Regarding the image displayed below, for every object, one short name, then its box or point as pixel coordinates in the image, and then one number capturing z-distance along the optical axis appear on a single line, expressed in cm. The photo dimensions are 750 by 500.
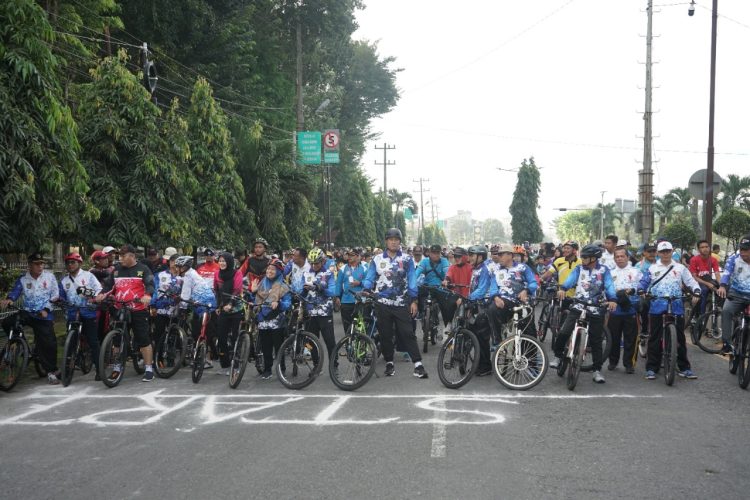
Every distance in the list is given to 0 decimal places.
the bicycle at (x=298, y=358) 903
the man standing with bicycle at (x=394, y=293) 952
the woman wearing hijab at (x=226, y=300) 1038
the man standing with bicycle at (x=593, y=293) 926
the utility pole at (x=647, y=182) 2348
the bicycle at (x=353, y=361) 874
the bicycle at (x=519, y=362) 859
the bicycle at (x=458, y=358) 880
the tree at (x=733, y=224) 2578
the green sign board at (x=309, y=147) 3083
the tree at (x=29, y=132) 878
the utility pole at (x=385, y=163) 7988
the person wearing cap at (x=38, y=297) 941
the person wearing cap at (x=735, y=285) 932
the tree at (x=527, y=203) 7412
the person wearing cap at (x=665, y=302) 948
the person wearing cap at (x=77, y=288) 977
